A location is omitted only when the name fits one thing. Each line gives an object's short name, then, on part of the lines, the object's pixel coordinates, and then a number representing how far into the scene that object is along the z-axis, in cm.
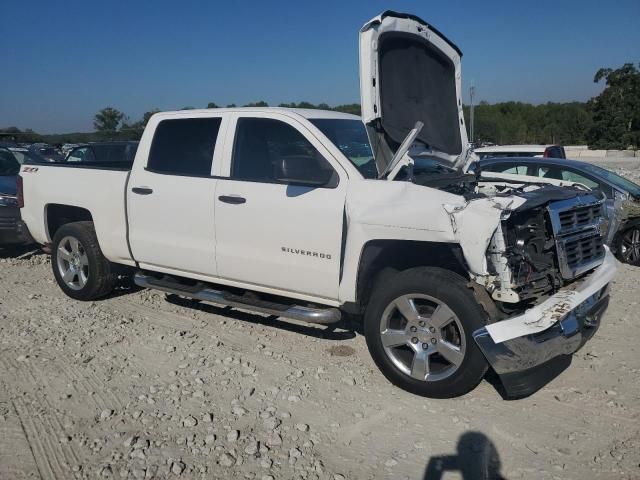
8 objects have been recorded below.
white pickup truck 381
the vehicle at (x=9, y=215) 859
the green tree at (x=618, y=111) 5291
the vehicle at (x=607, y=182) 849
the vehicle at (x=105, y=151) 1023
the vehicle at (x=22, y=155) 1126
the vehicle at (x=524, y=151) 1253
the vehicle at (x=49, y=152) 1661
